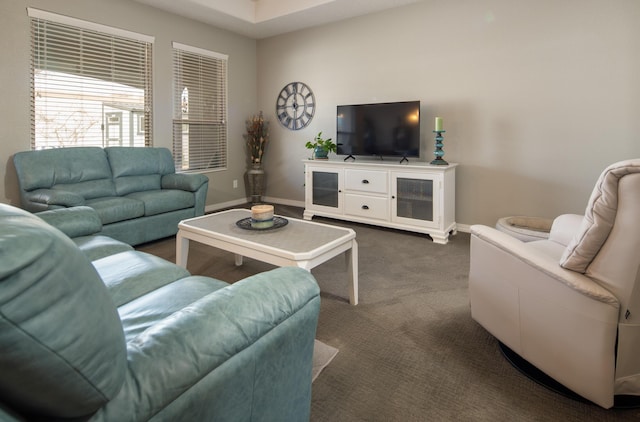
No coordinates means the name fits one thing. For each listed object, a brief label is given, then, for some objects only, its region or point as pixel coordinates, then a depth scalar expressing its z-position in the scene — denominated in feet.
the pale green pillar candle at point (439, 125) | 12.63
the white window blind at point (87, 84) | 12.01
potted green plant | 15.69
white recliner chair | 4.23
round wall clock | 17.56
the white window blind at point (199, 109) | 15.98
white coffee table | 6.59
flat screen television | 13.55
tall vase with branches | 18.75
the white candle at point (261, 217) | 7.88
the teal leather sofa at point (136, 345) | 1.82
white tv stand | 12.55
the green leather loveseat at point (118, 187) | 10.71
